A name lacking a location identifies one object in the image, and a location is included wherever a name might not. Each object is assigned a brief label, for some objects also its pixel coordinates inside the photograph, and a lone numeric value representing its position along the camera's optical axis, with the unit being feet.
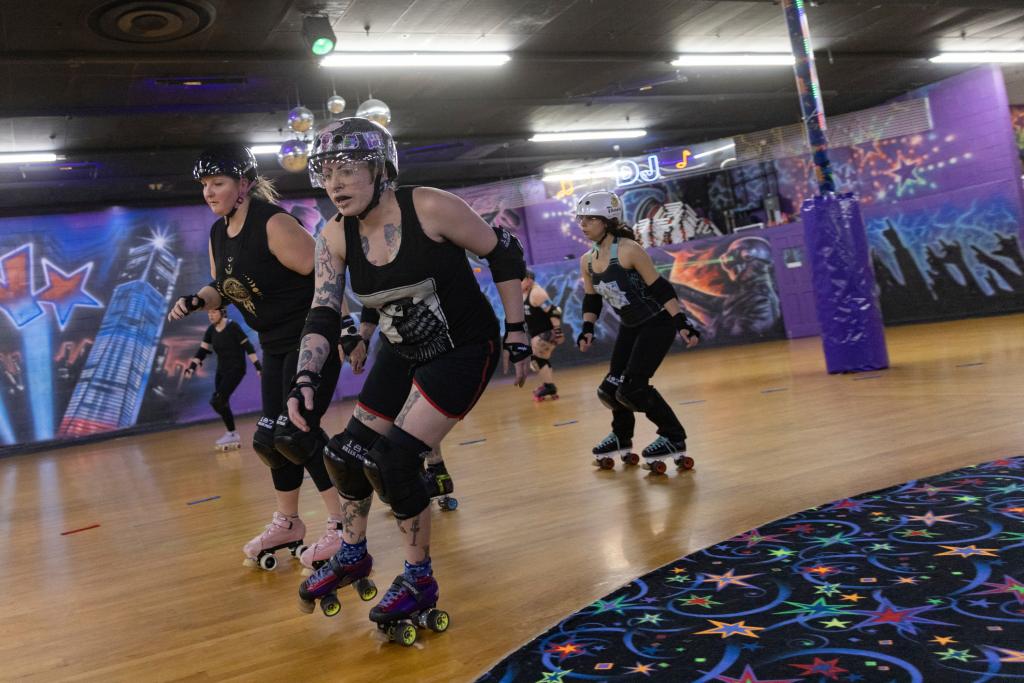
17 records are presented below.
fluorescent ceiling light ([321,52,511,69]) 30.58
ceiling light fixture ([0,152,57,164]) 36.65
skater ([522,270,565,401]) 29.09
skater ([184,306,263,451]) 31.14
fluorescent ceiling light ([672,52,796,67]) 37.27
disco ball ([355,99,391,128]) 24.38
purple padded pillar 27.12
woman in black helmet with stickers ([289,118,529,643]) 8.07
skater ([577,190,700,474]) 15.06
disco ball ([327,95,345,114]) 25.99
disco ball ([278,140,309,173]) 25.20
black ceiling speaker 24.13
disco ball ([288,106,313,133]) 25.61
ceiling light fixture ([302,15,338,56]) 25.04
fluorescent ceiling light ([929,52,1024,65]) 43.78
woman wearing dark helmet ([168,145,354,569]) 10.75
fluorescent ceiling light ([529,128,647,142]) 48.26
